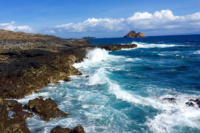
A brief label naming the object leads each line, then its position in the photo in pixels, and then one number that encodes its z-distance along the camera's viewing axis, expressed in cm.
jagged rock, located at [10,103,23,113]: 1171
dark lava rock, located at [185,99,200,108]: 1218
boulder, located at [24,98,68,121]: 1116
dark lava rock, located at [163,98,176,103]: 1305
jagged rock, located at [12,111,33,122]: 1071
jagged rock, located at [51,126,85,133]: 889
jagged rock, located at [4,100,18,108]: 1209
